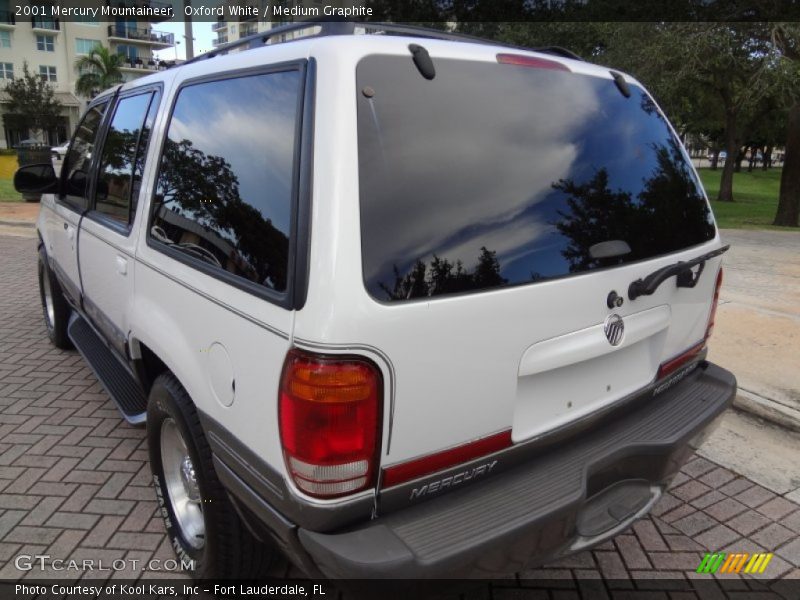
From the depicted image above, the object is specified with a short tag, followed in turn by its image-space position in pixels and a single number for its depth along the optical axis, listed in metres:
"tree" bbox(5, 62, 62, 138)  51.25
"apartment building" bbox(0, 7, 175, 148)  56.78
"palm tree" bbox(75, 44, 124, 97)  53.75
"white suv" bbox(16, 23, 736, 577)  1.71
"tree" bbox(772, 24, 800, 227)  15.63
